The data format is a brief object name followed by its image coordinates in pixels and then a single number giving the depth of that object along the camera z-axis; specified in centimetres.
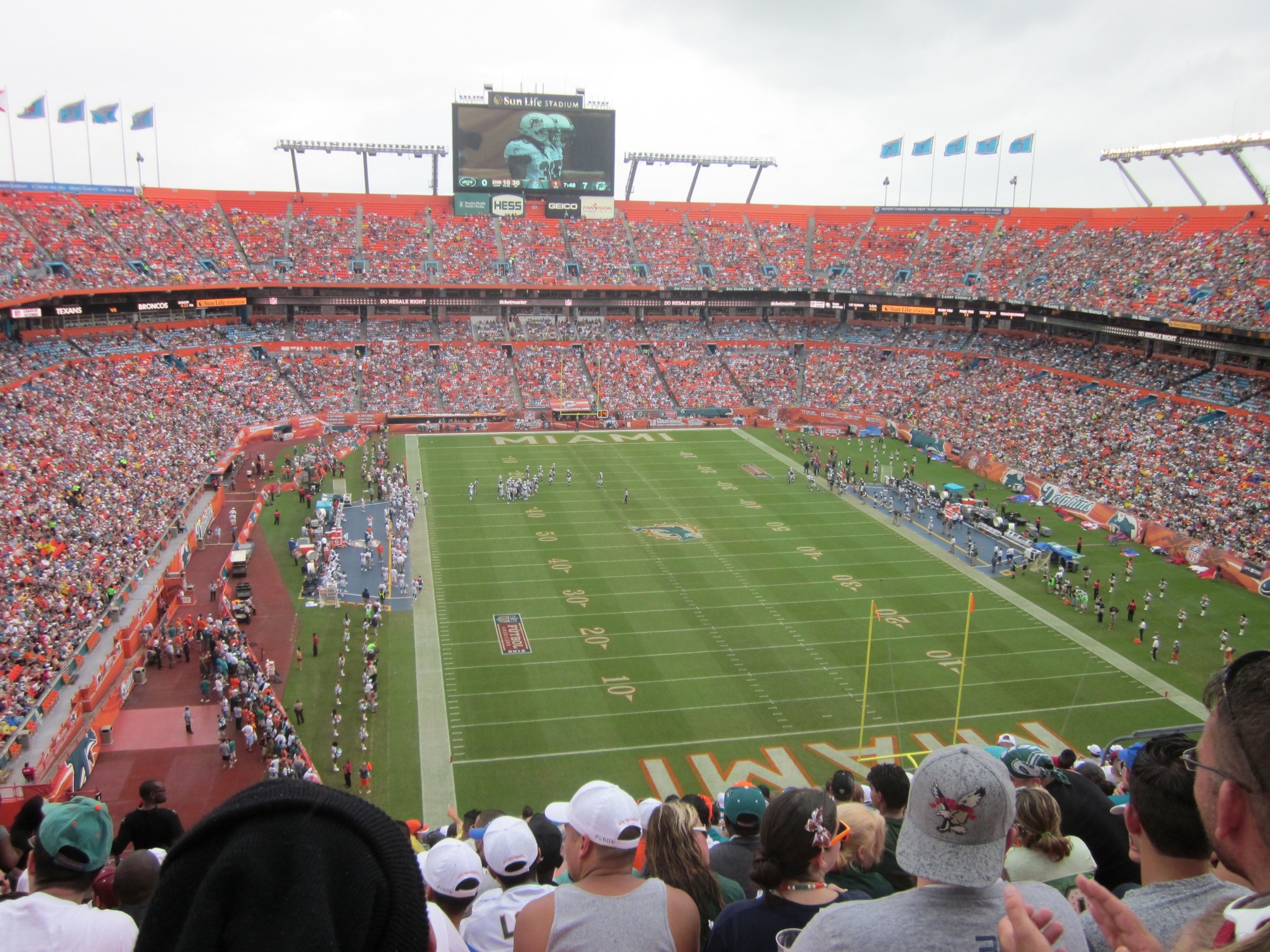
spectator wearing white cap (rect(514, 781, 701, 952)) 362
